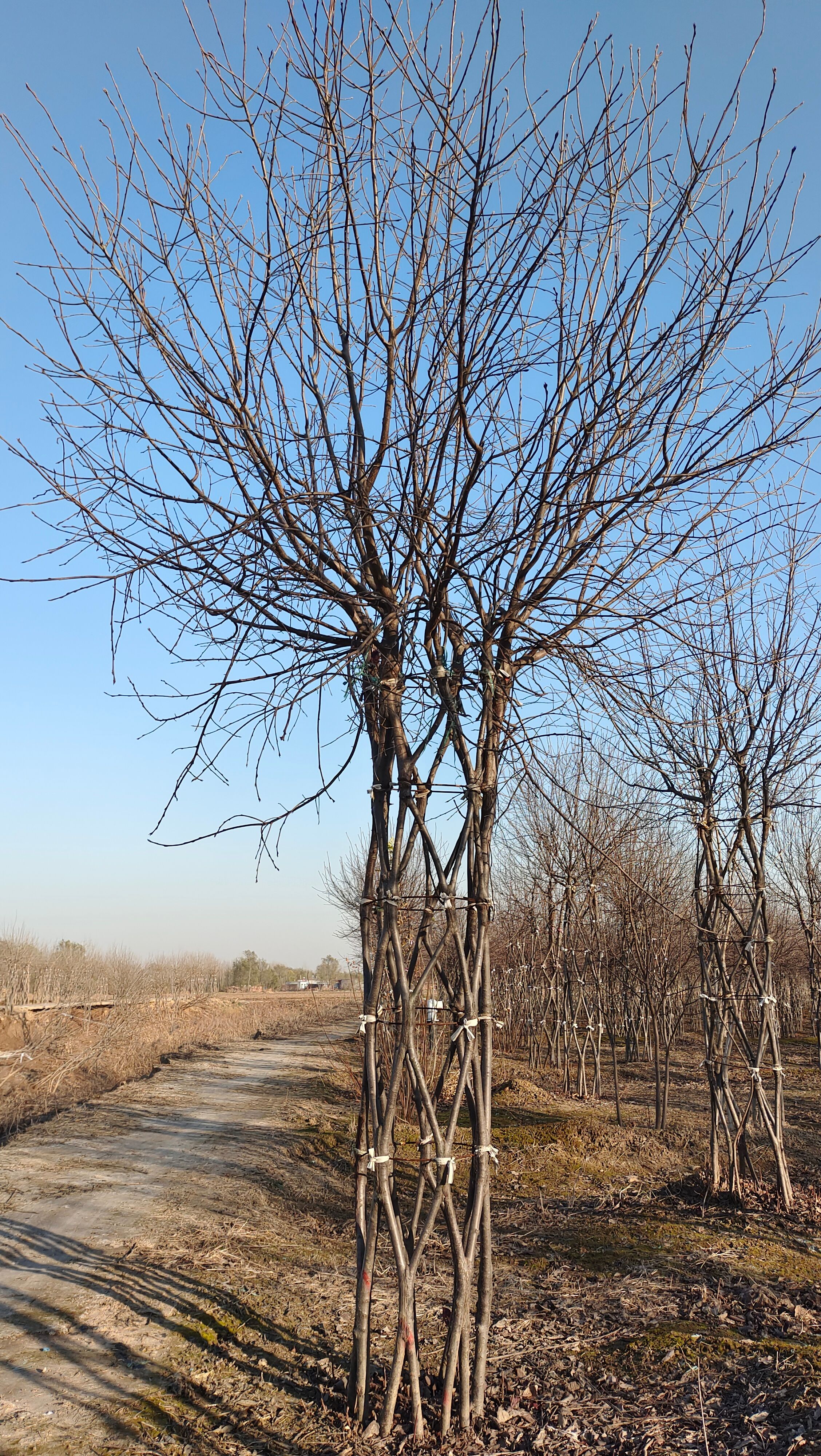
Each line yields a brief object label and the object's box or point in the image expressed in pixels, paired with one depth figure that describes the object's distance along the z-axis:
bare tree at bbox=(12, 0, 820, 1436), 2.65
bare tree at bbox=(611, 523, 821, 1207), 5.53
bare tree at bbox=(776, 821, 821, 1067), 11.38
